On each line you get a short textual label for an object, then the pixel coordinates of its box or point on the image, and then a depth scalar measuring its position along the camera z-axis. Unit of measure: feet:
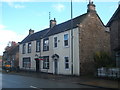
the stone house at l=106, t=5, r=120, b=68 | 44.72
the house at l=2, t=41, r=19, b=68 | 95.36
